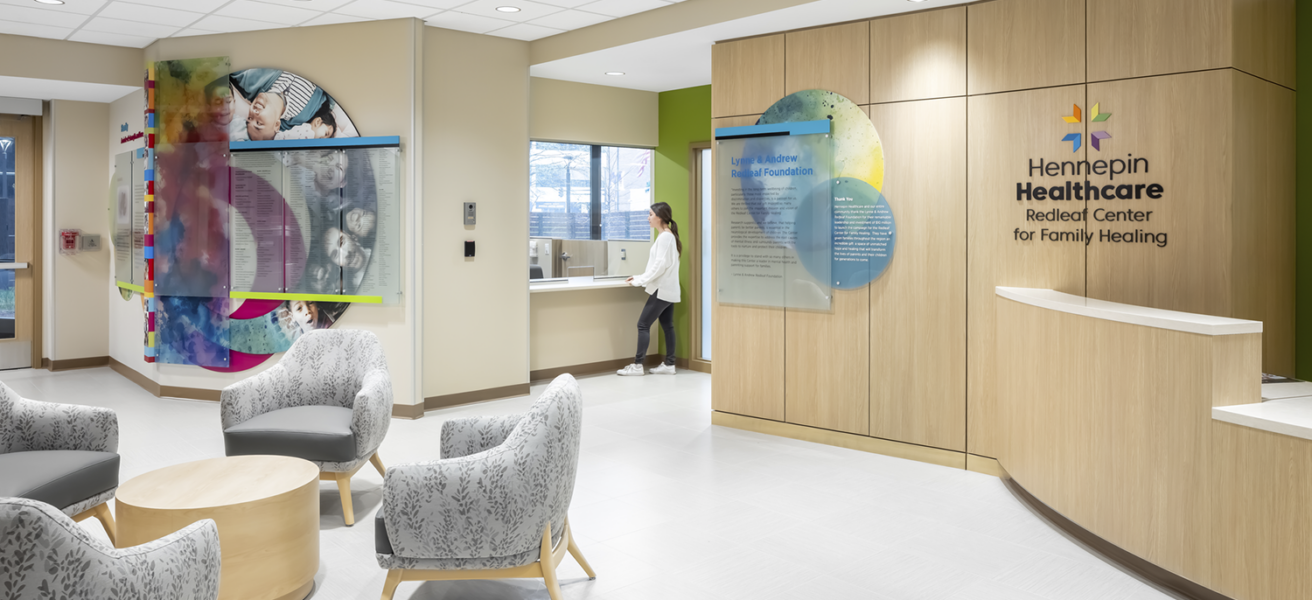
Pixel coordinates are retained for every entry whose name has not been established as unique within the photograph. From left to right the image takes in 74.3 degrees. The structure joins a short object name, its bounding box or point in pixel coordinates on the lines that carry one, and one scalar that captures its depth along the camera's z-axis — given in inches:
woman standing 317.7
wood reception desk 115.1
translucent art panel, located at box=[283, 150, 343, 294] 253.0
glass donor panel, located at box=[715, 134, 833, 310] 217.2
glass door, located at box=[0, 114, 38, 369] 331.6
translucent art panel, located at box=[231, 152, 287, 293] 258.2
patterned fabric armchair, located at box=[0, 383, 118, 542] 134.2
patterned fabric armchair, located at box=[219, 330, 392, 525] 158.9
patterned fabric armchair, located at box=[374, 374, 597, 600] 113.7
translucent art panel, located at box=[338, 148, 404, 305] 248.8
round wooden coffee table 119.2
